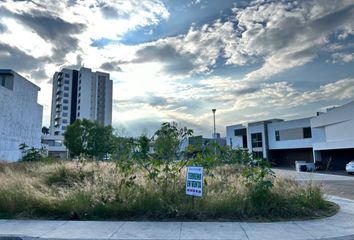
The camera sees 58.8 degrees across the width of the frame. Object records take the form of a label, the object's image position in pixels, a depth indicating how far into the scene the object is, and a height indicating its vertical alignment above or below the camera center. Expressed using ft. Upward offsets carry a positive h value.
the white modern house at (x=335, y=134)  119.96 +9.48
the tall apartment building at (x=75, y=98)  375.45 +74.58
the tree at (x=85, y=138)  175.32 +12.08
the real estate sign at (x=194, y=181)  28.25 -2.08
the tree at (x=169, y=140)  35.21 +2.16
